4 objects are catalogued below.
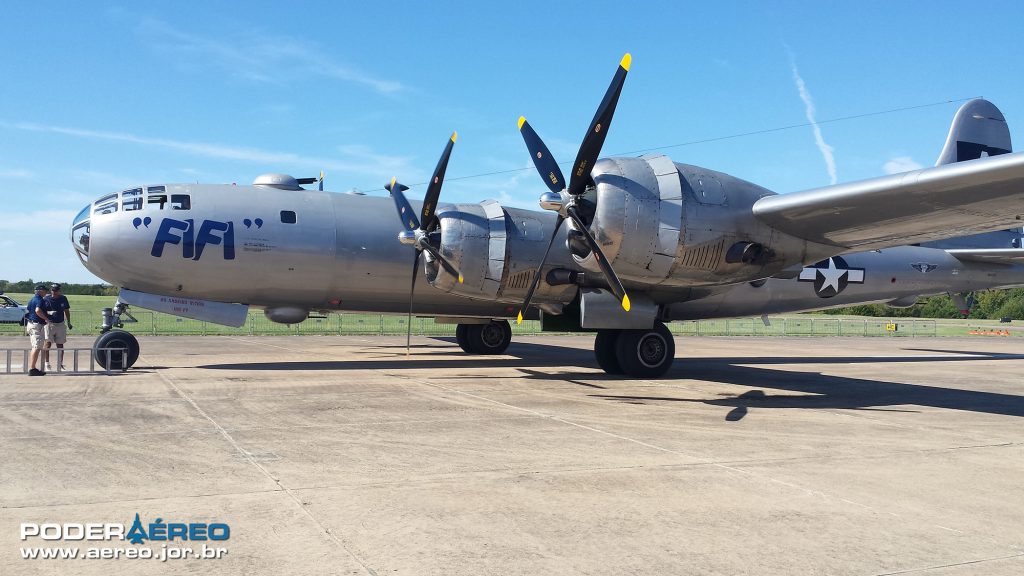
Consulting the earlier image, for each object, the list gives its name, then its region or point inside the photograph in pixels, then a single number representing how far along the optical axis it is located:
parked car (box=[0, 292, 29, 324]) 41.03
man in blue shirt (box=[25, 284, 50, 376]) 14.93
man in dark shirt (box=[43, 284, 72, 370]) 15.11
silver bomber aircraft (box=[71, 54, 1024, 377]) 13.19
